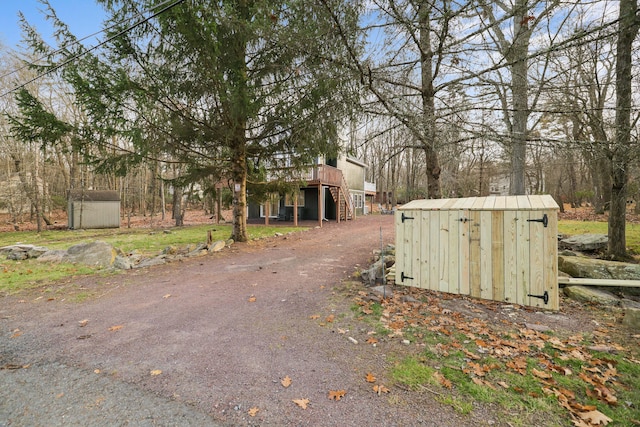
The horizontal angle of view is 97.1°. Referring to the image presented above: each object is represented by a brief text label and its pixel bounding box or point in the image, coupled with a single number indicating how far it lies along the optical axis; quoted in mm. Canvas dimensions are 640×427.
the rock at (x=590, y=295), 4410
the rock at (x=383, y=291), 4754
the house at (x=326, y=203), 16567
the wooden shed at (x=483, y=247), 3461
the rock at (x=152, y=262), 6927
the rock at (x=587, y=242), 7559
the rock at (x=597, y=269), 4891
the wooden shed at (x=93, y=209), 15594
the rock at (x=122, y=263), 6648
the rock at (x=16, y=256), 7479
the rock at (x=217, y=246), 8597
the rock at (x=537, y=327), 3531
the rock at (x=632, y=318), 3559
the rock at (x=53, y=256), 7343
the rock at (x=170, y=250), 8359
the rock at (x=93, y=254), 7024
